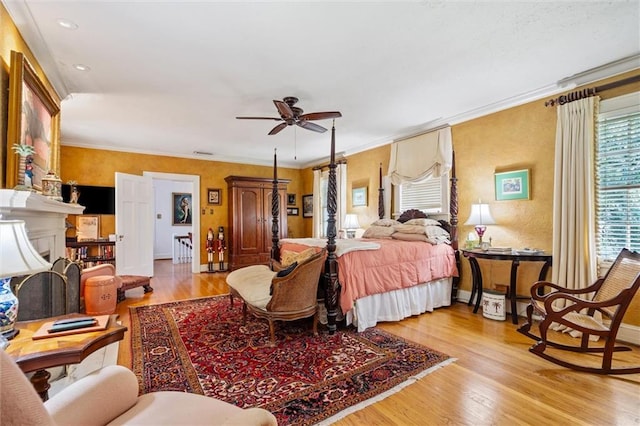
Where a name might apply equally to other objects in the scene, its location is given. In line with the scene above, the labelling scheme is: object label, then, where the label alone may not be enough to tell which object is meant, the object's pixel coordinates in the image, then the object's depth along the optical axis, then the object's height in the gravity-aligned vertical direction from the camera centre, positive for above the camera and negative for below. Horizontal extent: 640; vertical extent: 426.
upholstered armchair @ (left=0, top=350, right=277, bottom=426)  0.99 -0.71
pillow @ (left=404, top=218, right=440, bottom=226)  4.21 -0.12
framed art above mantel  1.96 +0.65
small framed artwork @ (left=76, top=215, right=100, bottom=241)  5.34 -0.26
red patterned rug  1.94 -1.21
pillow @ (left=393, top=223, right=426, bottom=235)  4.05 -0.22
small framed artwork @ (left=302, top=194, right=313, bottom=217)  7.67 +0.21
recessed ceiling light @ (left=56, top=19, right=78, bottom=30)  2.21 +1.42
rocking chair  2.21 -0.79
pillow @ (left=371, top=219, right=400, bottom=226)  4.65 -0.14
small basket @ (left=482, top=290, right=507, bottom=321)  3.41 -1.07
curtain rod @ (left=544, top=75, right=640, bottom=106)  2.80 +1.22
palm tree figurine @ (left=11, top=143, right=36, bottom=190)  1.94 +0.33
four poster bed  3.12 -0.64
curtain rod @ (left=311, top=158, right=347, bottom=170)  6.34 +1.11
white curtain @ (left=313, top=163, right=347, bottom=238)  7.05 +0.22
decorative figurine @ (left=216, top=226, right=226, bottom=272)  6.59 -0.77
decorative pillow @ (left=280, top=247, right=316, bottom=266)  3.20 -0.50
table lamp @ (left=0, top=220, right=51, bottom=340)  1.24 -0.21
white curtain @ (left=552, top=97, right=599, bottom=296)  2.93 +0.17
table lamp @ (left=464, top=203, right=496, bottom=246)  3.61 -0.06
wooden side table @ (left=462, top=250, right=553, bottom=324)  3.18 -0.50
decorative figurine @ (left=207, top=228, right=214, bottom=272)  6.53 -0.81
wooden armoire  6.49 -0.15
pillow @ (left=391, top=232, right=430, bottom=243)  3.96 -0.33
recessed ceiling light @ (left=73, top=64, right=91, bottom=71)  2.84 +1.40
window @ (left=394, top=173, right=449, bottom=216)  4.49 +0.28
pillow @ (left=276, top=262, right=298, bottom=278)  2.75 -0.54
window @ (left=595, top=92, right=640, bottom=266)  2.79 +0.36
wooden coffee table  1.21 -0.58
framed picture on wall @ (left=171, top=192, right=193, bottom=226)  9.07 +0.15
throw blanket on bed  3.16 -0.37
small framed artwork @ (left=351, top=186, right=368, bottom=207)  5.90 +0.34
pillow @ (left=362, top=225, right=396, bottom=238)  4.46 -0.28
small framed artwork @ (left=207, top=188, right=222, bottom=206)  6.76 +0.37
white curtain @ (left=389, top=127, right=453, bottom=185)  4.36 +0.88
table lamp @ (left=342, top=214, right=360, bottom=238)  5.82 -0.21
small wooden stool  4.41 -1.08
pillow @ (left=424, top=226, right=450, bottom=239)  3.97 -0.25
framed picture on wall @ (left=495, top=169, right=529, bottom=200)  3.51 +0.34
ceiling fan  3.17 +1.08
